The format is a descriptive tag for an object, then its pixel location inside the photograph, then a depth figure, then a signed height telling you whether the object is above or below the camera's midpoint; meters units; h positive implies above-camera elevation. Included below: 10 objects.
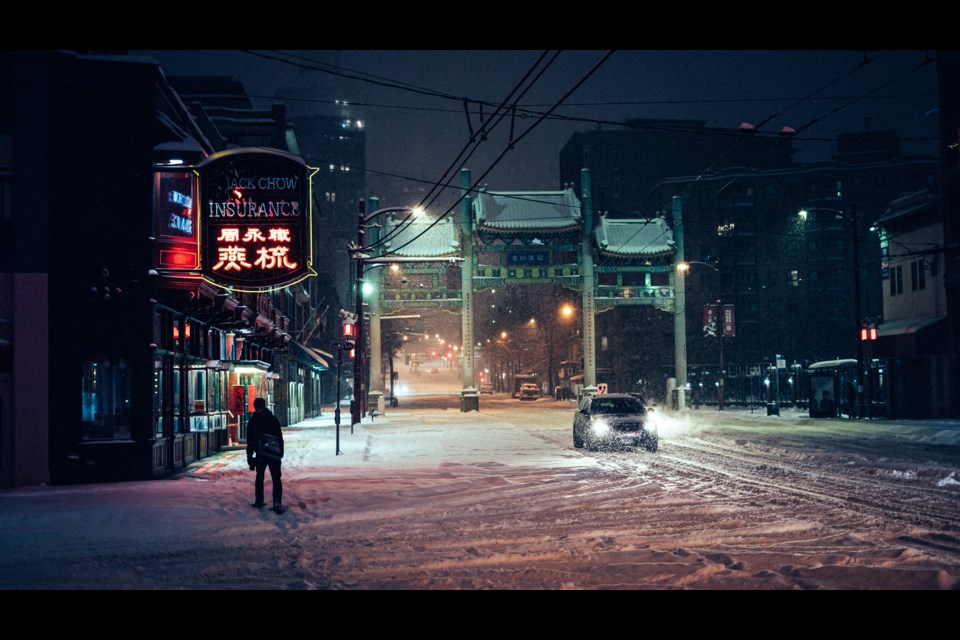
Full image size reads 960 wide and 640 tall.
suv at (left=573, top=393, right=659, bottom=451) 24.02 -2.01
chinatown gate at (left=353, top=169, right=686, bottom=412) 52.75 +6.60
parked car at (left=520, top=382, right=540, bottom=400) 80.06 -3.19
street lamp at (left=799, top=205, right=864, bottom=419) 37.78 +1.28
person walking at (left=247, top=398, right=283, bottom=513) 13.95 -1.38
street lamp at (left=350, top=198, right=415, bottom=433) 36.62 +3.15
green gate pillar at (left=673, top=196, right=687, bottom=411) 54.69 +3.04
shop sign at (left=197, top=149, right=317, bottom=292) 17.25 +2.97
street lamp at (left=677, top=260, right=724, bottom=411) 52.21 +2.74
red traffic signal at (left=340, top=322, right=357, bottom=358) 37.73 +1.28
